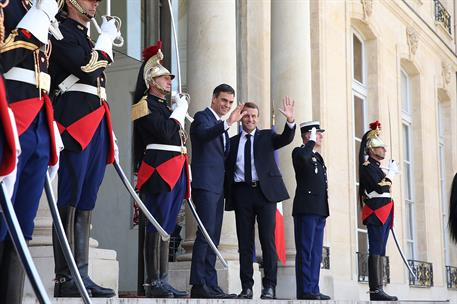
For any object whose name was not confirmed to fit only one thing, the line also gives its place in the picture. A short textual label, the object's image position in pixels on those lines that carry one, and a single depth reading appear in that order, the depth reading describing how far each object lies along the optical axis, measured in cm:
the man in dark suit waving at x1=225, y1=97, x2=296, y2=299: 1340
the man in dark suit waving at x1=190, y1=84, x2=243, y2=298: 1216
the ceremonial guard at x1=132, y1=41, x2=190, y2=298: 1123
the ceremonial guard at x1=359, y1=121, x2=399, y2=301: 1772
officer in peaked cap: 1504
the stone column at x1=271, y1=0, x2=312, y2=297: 1878
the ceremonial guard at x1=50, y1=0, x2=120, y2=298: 898
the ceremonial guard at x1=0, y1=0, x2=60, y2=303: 676
